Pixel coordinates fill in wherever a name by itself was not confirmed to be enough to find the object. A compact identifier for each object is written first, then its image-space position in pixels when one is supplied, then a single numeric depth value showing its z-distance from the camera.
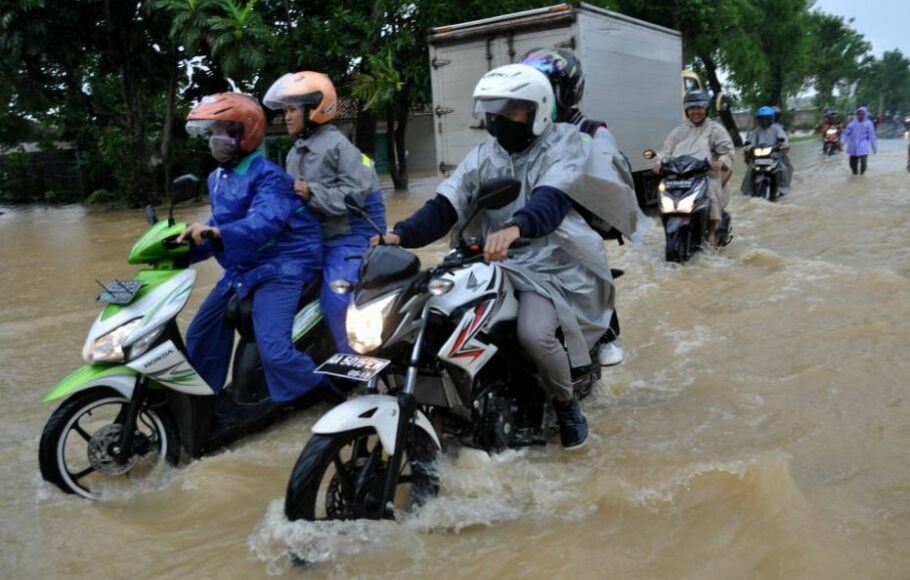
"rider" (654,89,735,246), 8.77
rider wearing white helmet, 3.50
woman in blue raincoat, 4.03
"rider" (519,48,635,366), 4.46
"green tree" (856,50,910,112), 81.69
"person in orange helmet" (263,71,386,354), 4.35
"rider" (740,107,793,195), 11.98
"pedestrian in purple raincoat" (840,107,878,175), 17.47
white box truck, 11.71
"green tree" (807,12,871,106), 58.15
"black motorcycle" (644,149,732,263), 8.45
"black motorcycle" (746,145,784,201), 12.24
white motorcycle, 2.88
